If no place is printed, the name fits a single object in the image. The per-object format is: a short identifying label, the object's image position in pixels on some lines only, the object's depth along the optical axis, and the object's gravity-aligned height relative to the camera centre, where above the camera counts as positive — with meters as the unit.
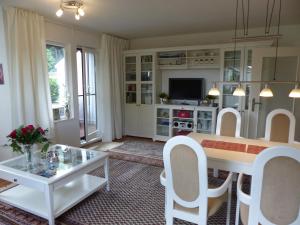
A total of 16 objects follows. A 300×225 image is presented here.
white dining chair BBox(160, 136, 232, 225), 1.75 -0.78
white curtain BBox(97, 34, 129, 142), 4.99 -0.01
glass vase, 2.57 -0.76
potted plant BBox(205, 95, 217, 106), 4.72 -0.26
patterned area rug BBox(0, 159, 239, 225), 2.31 -1.36
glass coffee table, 2.19 -0.94
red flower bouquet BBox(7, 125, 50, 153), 2.46 -0.56
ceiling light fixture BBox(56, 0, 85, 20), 2.89 +1.07
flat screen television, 4.90 -0.03
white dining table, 2.03 -0.66
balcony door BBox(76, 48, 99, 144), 4.75 -0.16
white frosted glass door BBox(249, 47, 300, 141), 3.94 +0.02
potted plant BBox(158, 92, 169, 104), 5.16 -0.24
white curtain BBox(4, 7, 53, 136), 3.25 +0.28
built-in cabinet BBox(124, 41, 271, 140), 4.33 +0.08
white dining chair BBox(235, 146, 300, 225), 1.47 -0.69
